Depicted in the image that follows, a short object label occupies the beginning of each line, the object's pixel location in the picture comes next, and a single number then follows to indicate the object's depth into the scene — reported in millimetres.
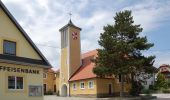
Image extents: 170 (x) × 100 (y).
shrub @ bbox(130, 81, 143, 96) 19820
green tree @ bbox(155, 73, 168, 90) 30509
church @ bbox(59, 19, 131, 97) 21649
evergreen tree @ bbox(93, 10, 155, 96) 18140
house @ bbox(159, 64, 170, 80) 39315
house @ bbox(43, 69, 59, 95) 30932
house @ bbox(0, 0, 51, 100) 11468
